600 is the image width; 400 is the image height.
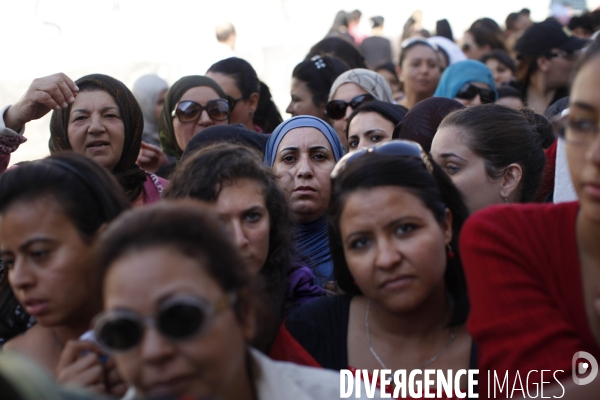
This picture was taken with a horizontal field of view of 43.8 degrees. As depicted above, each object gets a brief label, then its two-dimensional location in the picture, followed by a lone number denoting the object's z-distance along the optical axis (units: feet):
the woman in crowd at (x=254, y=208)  8.95
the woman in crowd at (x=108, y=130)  13.51
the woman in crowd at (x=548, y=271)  5.88
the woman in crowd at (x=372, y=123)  14.88
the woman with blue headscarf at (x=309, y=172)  12.21
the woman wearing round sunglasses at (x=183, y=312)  5.46
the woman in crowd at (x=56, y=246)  7.27
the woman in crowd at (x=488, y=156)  11.09
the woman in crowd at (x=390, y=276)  7.48
